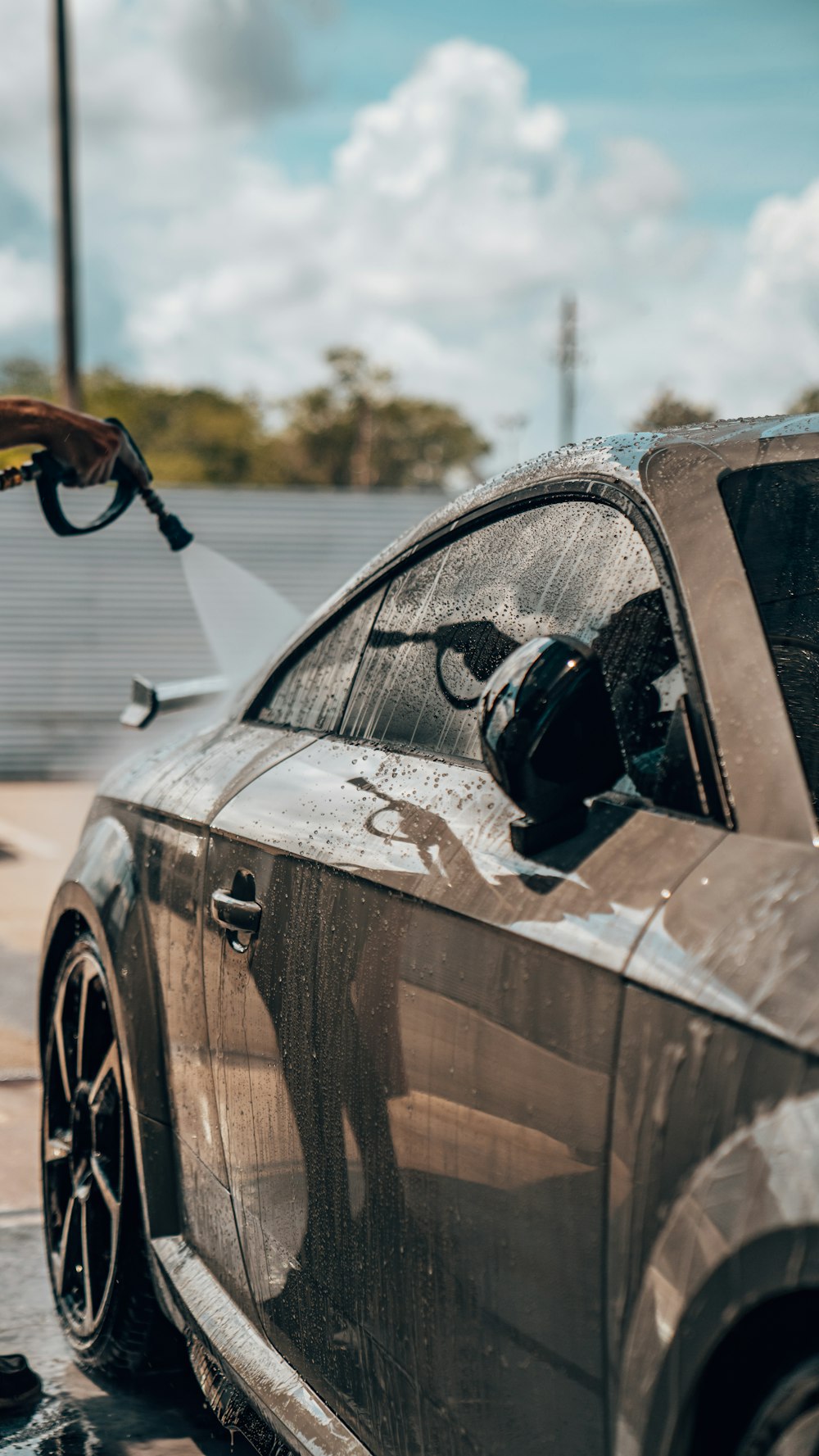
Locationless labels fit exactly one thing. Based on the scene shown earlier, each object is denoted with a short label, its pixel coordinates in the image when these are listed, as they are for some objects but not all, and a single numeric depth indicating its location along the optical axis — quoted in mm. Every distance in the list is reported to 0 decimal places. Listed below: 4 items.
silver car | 1501
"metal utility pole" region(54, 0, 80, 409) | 19891
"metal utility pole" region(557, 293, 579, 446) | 63656
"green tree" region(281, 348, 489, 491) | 88562
